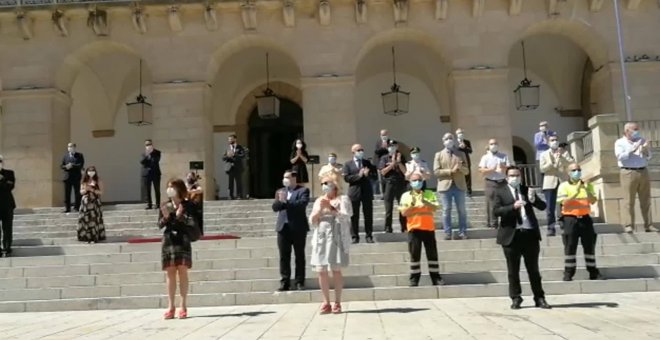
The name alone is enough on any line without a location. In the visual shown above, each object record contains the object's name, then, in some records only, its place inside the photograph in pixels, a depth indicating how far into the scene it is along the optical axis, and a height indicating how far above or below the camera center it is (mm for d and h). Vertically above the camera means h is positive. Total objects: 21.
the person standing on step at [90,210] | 13352 +423
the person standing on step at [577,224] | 10031 -171
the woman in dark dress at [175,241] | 8297 -172
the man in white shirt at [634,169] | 12164 +785
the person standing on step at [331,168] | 11347 +973
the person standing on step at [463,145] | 14702 +1636
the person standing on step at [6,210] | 12331 +446
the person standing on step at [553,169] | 12805 +877
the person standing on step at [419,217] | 9648 +23
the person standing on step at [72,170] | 15766 +1475
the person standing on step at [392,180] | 12617 +762
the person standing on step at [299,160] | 14633 +1404
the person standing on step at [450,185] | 12138 +605
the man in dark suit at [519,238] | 8180 -295
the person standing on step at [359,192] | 12070 +530
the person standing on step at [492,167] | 11675 +890
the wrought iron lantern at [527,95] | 20797 +3808
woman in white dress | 8180 -188
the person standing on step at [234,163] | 16641 +1592
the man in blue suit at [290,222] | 9711 +12
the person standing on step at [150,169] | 15594 +1415
